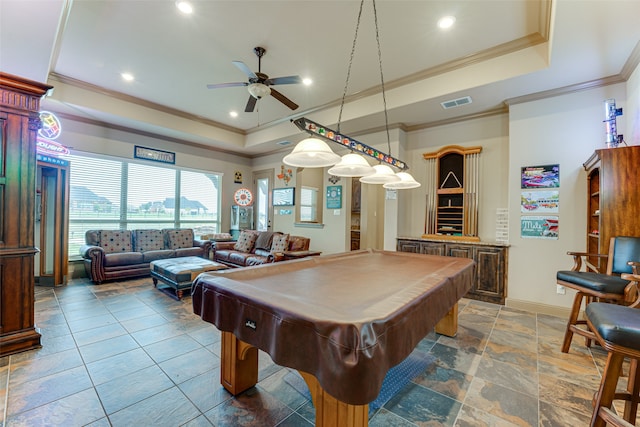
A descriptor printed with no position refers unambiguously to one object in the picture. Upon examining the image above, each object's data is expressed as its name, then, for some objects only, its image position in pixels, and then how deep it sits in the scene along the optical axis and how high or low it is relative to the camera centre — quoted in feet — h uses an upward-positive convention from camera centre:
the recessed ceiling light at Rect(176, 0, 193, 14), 8.78 +6.89
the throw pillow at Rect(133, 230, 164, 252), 18.10 -2.11
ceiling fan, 10.16 +5.15
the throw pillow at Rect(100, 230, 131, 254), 16.81 -2.01
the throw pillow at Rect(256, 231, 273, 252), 19.36 -2.13
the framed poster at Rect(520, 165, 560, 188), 11.68 +1.81
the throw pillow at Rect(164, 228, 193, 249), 19.48 -2.06
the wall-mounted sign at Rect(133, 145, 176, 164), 19.11 +4.18
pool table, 3.21 -1.66
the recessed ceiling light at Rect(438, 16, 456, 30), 9.08 +6.76
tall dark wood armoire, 7.75 -0.06
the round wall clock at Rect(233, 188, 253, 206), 24.48 +1.38
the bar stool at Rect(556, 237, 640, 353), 7.25 -1.85
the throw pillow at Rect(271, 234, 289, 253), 17.97 -2.15
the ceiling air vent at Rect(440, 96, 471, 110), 12.67 +5.56
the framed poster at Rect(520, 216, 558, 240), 11.73 -0.48
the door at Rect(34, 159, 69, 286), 14.40 -0.80
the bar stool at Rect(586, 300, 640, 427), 4.00 -2.03
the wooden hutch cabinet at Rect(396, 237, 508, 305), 12.71 -2.30
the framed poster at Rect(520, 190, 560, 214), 11.72 +0.66
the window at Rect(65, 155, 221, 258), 17.11 +0.95
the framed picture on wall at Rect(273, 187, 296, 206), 22.43 +1.41
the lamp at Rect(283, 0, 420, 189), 7.89 +1.65
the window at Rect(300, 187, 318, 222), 23.21 +0.76
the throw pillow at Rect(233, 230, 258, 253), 19.97 -2.29
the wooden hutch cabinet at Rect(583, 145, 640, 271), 8.48 +0.80
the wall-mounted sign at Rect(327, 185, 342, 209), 19.34 +1.23
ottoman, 12.79 -3.02
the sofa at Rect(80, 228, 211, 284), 15.39 -2.66
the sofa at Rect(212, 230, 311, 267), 17.14 -2.60
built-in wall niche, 14.61 +1.29
